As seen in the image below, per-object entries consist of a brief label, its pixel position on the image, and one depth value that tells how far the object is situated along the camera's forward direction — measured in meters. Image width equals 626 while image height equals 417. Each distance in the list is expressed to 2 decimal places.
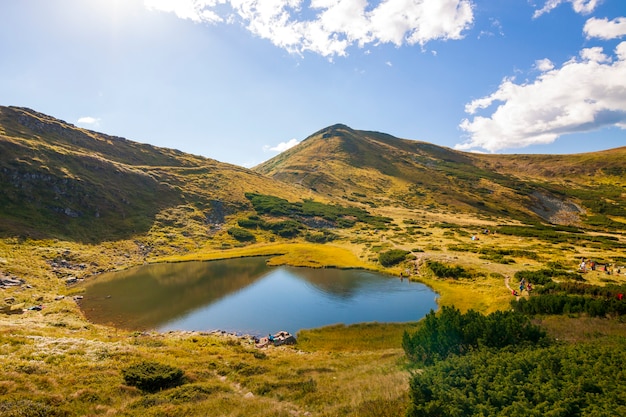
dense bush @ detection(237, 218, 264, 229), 127.92
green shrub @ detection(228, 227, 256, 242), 115.12
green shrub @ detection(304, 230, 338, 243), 113.50
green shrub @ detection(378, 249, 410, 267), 77.12
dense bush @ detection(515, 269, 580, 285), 52.98
